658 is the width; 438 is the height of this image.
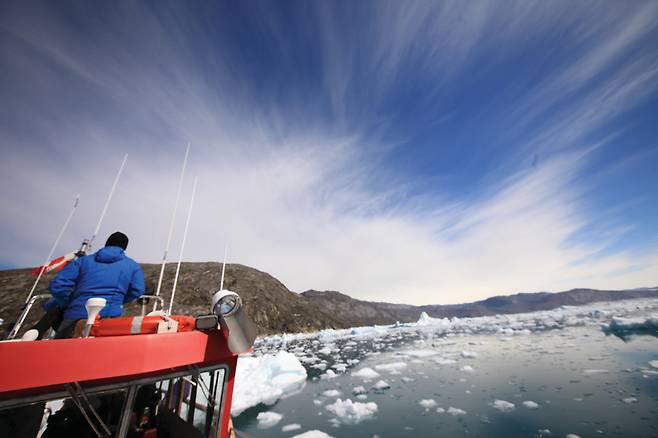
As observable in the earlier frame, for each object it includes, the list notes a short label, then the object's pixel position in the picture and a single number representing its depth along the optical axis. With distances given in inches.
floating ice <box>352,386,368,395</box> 447.2
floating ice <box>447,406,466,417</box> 328.8
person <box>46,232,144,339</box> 113.8
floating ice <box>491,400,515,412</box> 327.4
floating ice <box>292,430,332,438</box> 276.5
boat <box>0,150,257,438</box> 78.3
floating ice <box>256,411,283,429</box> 336.6
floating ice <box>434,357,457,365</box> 657.5
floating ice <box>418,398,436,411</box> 358.3
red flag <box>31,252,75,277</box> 158.1
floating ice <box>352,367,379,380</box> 554.6
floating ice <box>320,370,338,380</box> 587.7
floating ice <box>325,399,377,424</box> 334.7
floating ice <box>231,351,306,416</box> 434.0
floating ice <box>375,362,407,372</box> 635.4
